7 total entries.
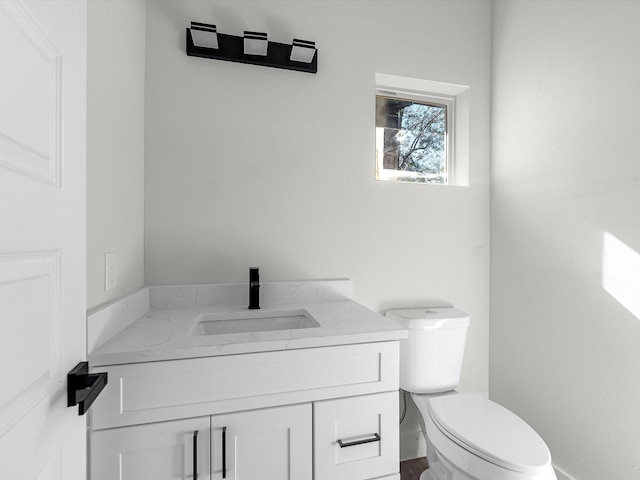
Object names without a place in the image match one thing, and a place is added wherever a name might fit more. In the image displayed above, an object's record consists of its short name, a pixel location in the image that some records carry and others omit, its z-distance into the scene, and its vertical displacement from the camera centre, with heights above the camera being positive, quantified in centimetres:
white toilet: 105 -69
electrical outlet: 102 -11
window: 184 +61
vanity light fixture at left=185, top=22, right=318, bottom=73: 141 +84
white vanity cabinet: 89 -53
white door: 40 +0
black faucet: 140 -22
